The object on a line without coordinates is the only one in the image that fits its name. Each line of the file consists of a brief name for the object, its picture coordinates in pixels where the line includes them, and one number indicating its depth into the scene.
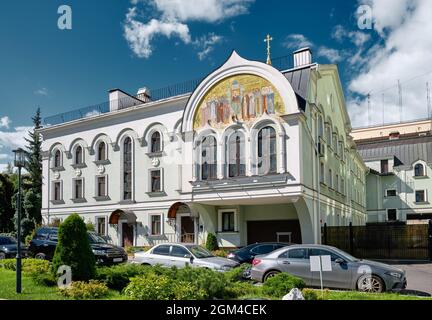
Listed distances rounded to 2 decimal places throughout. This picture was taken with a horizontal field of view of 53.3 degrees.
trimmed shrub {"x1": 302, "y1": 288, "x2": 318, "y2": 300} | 9.61
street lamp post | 11.32
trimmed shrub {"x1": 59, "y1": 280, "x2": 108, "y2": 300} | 10.51
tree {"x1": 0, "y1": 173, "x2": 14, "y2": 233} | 40.38
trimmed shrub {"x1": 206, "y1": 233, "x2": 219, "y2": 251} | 24.98
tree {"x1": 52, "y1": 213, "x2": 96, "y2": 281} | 11.96
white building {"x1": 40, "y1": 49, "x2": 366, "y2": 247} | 22.91
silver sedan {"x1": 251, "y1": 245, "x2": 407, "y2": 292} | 12.09
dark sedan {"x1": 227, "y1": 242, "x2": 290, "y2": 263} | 17.88
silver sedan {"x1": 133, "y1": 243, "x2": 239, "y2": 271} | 14.95
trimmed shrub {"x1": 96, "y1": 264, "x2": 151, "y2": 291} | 11.89
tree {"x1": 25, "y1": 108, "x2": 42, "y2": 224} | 36.25
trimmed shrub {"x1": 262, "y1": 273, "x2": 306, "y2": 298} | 10.34
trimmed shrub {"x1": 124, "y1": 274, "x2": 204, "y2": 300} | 9.35
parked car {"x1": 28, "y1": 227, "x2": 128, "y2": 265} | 17.95
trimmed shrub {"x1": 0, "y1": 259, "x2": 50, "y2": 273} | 13.11
